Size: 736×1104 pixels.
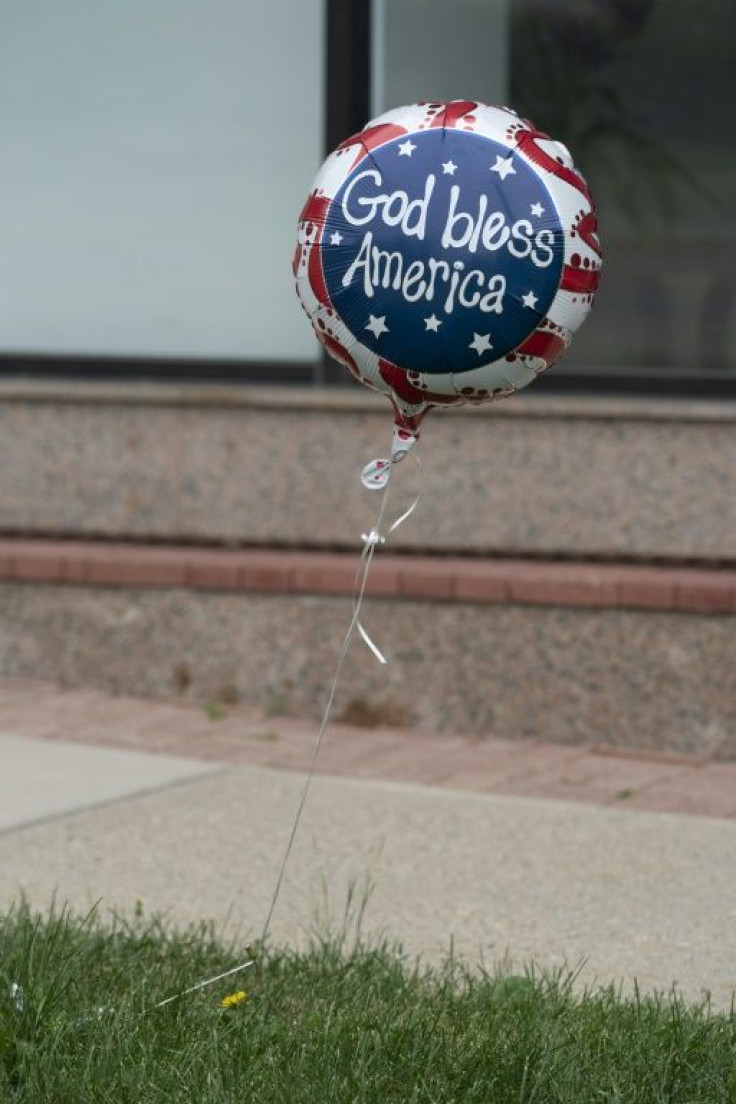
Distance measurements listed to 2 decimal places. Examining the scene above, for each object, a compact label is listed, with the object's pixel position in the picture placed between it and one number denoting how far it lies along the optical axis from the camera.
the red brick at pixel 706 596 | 12.58
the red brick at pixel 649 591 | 12.67
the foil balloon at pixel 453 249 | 7.50
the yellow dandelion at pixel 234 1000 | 7.38
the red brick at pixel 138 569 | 13.82
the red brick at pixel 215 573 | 13.67
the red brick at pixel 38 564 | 14.12
